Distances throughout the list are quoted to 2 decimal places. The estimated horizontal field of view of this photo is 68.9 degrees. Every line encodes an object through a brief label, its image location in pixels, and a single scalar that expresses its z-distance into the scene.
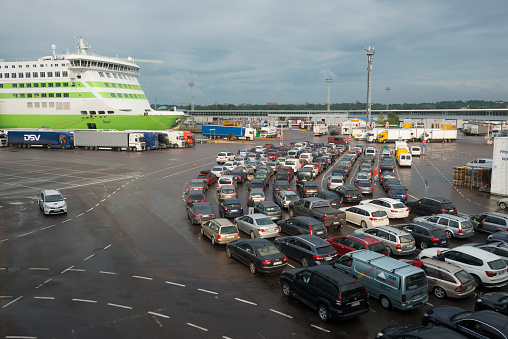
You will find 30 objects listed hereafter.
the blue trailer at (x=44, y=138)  62.19
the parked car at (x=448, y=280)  12.12
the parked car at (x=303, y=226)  17.64
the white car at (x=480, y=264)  13.05
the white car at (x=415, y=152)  53.13
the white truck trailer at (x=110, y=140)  59.09
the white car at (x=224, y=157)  44.47
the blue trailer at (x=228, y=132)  83.56
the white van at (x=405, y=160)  42.94
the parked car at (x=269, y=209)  20.97
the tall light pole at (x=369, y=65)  72.31
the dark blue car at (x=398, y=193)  25.87
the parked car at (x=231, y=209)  21.98
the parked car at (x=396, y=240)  15.82
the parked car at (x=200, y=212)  20.36
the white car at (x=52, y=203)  22.42
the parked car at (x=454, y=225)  18.28
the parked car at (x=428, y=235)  16.95
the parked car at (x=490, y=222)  18.81
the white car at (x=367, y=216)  19.67
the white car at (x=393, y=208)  21.86
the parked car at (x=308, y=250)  14.30
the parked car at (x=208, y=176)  32.52
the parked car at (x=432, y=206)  21.86
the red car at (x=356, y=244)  14.73
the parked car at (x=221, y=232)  17.17
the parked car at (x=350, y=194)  26.04
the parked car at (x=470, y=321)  8.79
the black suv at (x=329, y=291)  10.43
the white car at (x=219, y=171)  34.56
